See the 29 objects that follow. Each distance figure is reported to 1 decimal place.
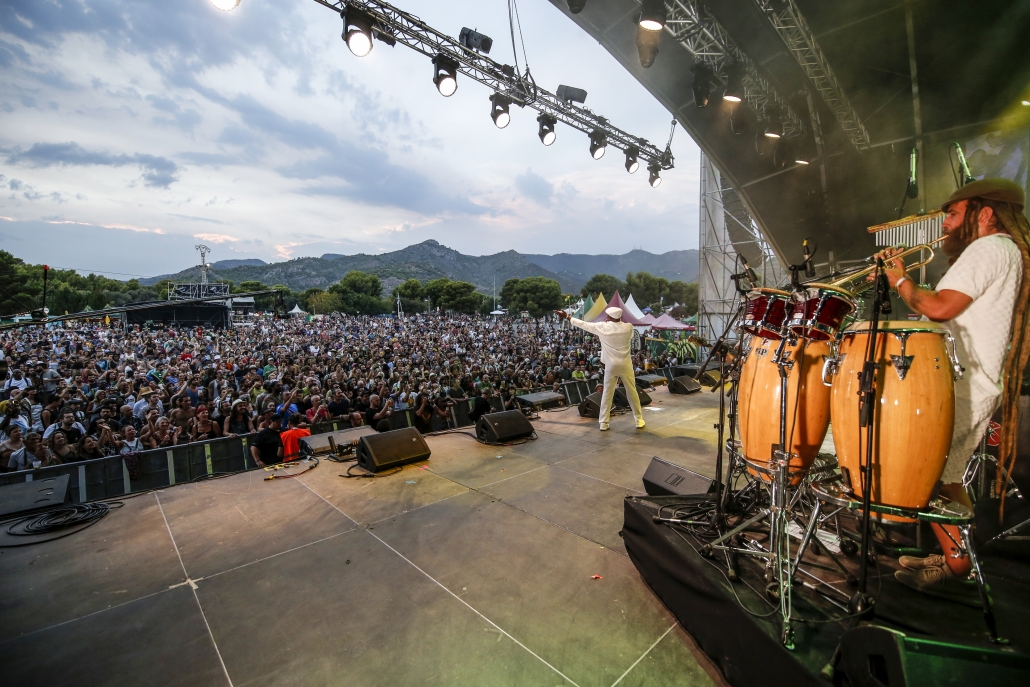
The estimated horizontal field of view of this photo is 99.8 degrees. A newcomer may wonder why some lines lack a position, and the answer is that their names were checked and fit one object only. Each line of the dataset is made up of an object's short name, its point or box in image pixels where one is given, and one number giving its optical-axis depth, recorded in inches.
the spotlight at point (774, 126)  362.6
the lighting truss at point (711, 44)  287.0
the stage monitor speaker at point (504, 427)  245.3
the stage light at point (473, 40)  343.0
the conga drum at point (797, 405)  95.3
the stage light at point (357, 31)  283.7
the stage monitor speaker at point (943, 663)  55.4
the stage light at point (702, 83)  321.7
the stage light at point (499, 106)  394.6
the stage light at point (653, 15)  236.5
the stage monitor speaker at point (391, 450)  197.3
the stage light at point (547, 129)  434.0
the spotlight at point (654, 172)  578.6
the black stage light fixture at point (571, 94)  430.3
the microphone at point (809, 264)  94.9
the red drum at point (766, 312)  99.7
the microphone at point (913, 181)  326.3
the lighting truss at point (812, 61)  271.4
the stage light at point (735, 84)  309.9
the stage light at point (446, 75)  338.6
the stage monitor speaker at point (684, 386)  408.2
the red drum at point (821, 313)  89.8
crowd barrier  192.9
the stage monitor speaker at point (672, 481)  145.1
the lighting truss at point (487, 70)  301.9
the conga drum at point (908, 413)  76.8
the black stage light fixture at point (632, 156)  534.0
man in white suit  256.2
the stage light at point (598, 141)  480.7
